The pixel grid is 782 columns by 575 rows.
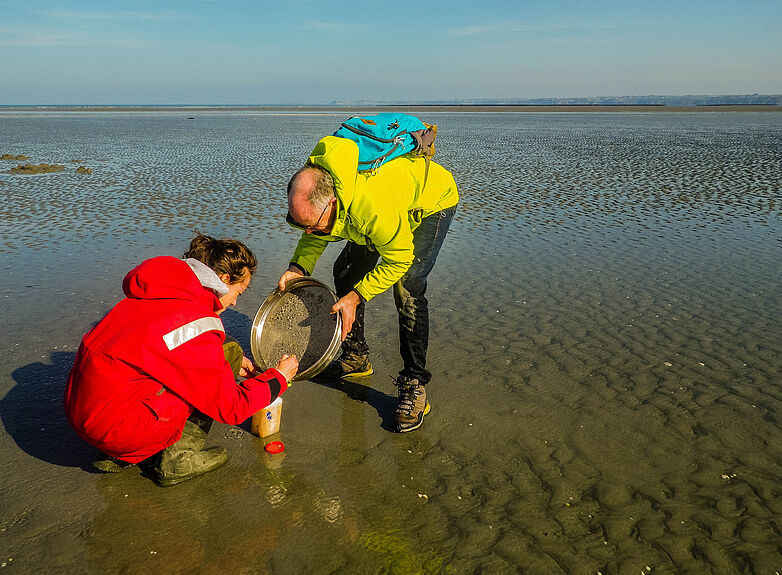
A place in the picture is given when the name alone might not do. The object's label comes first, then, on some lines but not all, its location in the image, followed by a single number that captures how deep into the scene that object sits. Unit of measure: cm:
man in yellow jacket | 318
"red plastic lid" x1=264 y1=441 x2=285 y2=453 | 358
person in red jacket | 273
